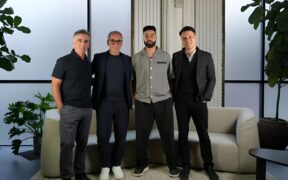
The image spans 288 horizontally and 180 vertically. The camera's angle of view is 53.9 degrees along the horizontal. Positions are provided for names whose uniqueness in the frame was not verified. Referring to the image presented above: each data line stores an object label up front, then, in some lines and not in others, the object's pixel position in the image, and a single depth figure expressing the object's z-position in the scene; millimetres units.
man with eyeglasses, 2781
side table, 2201
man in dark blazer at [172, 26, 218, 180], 2842
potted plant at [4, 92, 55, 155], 3572
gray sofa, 2885
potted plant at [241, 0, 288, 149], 1747
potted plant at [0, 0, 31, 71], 1512
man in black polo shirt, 2545
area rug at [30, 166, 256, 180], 2938
